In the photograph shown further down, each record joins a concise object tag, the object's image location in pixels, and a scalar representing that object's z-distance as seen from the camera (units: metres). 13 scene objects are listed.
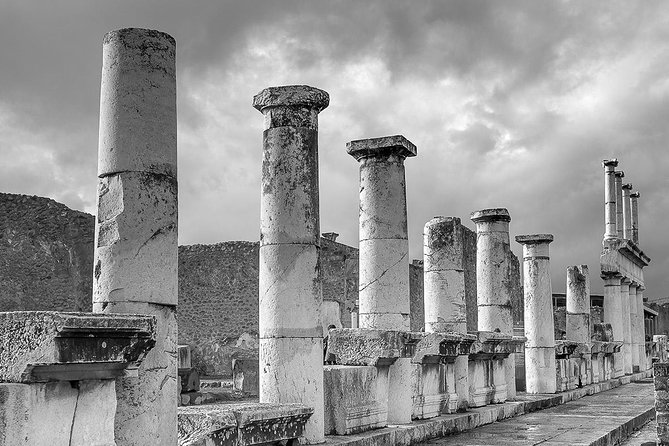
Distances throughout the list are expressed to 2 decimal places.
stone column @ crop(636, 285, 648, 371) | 28.64
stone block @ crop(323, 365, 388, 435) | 8.65
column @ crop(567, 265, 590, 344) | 20.77
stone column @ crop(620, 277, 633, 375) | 25.58
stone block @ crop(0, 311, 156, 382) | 4.41
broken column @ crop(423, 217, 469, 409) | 13.06
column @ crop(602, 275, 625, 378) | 24.94
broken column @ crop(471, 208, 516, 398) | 14.99
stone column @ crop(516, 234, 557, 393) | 16.59
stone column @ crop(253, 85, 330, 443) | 7.95
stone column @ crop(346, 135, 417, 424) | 10.29
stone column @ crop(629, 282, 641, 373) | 27.22
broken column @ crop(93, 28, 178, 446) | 5.62
